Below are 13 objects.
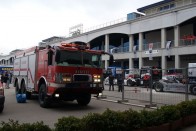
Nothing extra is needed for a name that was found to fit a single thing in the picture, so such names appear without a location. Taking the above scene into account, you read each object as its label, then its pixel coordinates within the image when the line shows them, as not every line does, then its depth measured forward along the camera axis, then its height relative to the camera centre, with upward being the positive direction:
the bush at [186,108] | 5.48 -1.15
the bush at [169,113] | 4.90 -1.20
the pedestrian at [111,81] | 12.68 -0.74
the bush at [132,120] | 4.21 -1.19
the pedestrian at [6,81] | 18.75 -1.08
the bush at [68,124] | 3.72 -1.14
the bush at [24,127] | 3.35 -1.10
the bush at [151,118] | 4.50 -1.22
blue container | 9.76 -1.50
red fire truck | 7.58 -0.09
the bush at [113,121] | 4.06 -1.16
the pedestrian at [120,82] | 10.49 -0.69
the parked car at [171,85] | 7.76 -0.65
